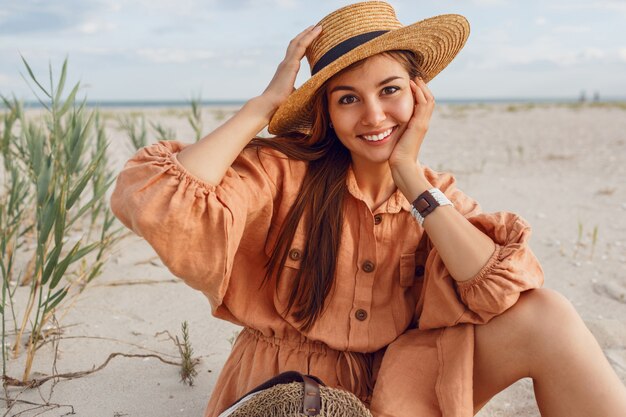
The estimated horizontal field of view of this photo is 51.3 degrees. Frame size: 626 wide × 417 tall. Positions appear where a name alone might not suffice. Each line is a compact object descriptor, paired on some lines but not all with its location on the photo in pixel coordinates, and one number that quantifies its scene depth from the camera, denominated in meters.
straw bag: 1.59
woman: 1.70
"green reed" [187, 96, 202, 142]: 3.81
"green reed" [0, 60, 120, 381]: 2.30
